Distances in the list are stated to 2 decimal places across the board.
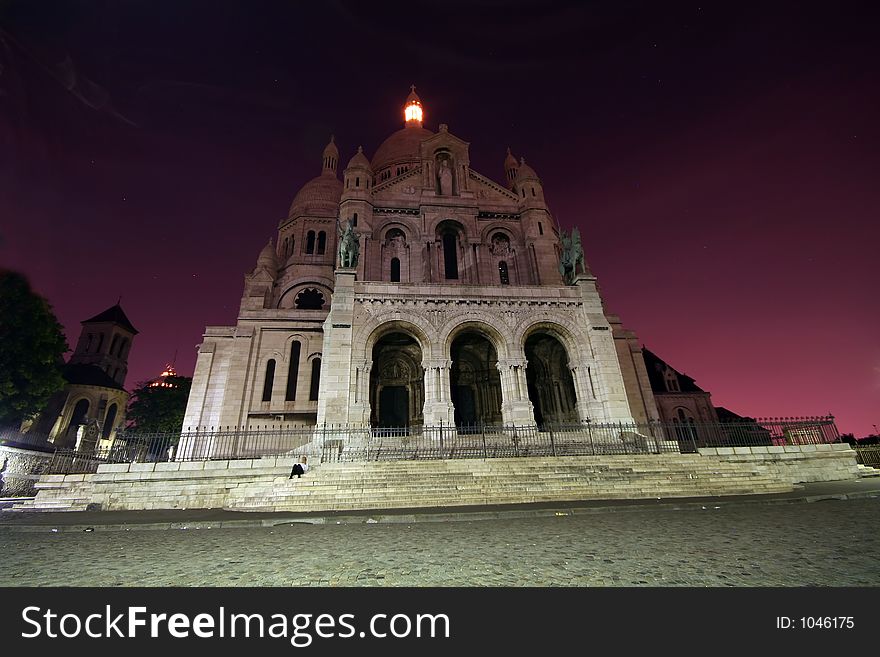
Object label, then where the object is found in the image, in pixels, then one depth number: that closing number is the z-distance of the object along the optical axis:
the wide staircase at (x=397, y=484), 10.51
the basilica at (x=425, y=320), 18.45
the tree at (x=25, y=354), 22.45
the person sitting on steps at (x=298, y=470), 11.74
